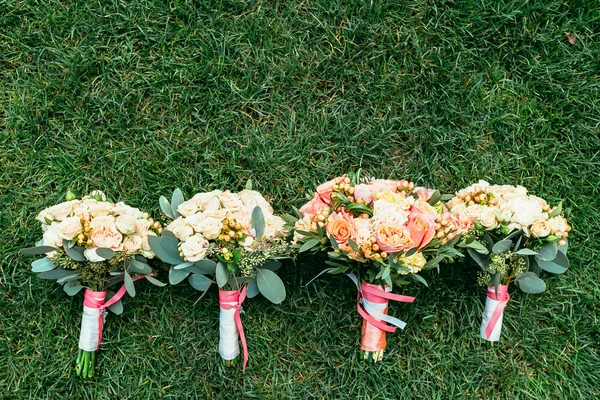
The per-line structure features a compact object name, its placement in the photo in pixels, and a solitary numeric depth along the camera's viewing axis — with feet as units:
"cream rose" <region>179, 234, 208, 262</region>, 6.61
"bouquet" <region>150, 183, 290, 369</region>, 6.70
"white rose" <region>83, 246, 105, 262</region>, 6.84
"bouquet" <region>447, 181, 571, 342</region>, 6.89
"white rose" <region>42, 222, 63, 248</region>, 6.88
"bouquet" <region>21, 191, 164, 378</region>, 6.84
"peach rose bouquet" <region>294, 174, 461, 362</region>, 6.32
